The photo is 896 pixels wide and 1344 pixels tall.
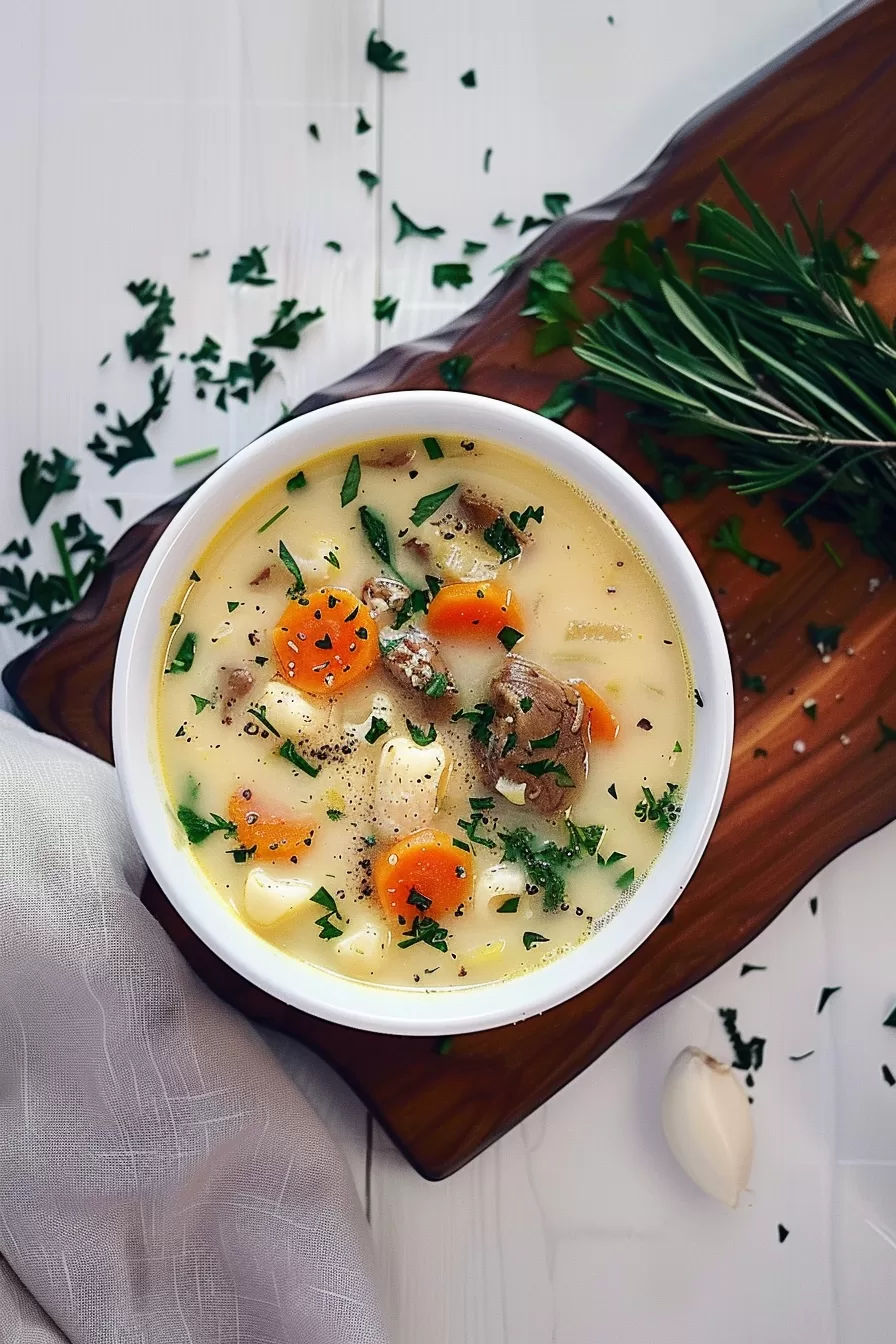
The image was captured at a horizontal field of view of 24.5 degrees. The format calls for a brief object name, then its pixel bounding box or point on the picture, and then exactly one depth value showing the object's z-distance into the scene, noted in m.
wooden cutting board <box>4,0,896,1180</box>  0.57
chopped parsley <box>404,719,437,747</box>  0.53
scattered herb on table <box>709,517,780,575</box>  0.57
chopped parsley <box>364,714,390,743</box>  0.54
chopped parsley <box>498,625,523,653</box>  0.54
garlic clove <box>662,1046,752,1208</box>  0.58
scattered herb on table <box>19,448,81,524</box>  0.60
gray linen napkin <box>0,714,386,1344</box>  0.56
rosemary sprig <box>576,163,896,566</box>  0.55
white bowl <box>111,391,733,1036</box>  0.52
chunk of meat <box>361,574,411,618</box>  0.53
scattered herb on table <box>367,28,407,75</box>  0.61
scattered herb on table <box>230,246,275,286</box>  0.61
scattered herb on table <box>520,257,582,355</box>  0.57
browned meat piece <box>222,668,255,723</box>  0.54
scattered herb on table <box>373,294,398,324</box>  0.61
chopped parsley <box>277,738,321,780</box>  0.53
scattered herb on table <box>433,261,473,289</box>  0.60
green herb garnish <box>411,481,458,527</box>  0.54
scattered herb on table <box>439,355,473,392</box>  0.57
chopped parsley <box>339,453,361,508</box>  0.54
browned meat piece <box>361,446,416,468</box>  0.54
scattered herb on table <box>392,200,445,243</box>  0.61
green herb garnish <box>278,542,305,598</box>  0.54
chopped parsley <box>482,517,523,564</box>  0.54
